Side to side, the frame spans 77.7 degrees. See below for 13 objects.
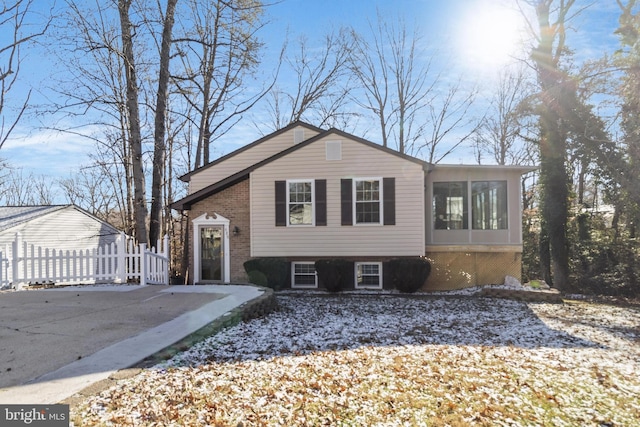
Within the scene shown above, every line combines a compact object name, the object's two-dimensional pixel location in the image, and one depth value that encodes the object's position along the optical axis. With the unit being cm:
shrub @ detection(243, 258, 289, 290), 1233
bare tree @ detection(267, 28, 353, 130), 2423
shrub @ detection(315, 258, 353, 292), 1201
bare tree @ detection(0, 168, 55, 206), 3397
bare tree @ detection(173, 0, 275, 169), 1437
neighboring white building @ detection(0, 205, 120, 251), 1784
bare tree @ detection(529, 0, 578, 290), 1472
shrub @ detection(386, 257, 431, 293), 1176
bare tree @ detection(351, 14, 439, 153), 2411
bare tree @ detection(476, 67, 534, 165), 2375
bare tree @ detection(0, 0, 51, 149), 1437
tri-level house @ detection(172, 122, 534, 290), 1222
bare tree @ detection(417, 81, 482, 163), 2516
